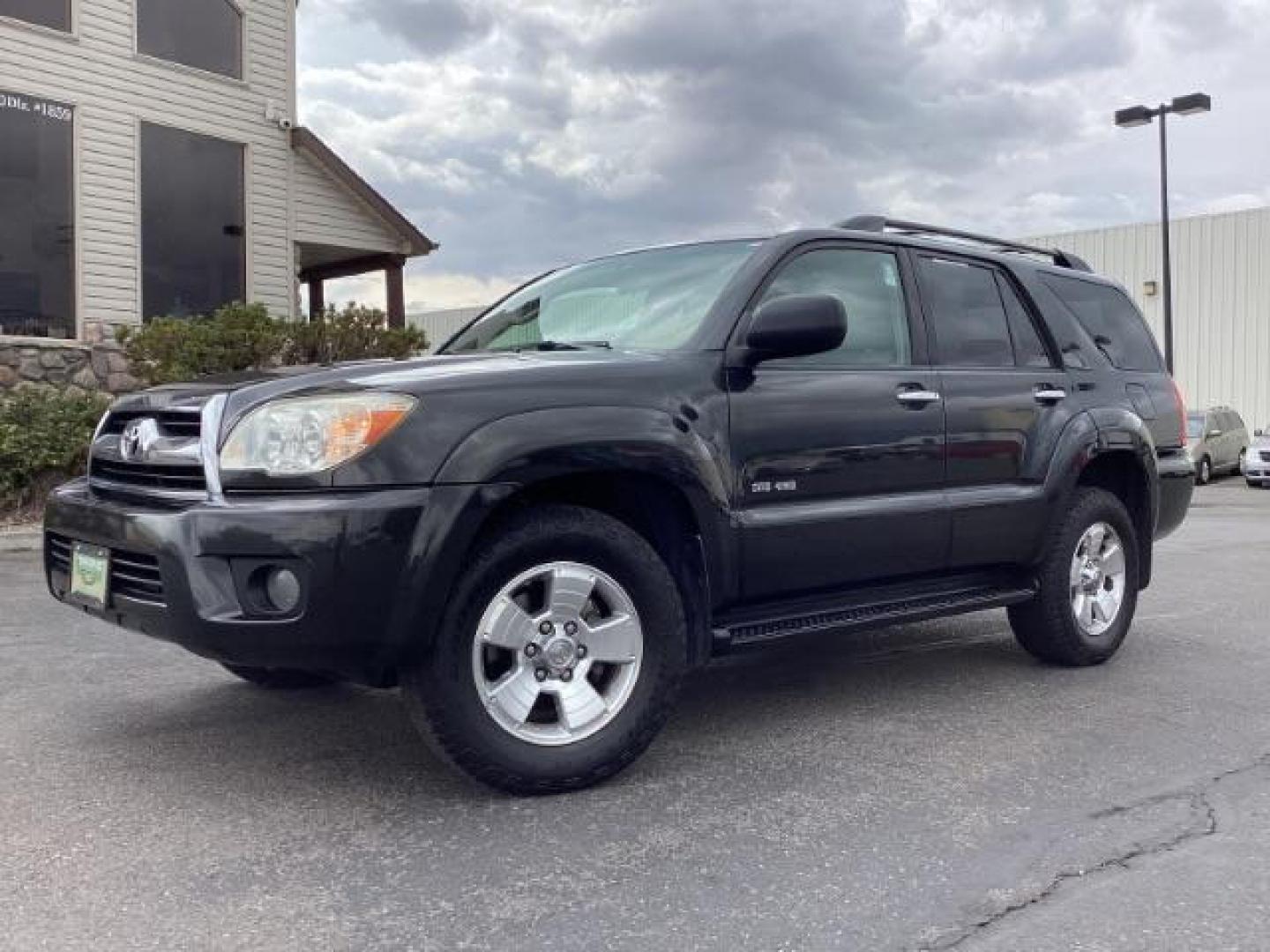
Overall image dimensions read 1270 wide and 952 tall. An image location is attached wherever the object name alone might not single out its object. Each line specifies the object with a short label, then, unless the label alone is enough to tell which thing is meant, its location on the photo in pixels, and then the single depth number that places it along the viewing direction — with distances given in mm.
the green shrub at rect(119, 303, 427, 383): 11578
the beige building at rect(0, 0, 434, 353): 13000
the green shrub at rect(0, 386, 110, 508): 10875
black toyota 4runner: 3301
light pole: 21438
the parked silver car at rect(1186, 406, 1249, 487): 23344
